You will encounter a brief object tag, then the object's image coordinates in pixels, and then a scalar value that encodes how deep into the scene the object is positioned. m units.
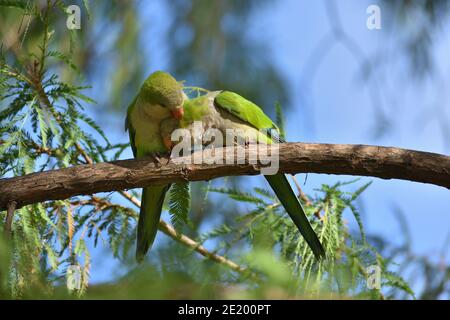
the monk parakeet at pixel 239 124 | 3.21
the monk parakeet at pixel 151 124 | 3.18
